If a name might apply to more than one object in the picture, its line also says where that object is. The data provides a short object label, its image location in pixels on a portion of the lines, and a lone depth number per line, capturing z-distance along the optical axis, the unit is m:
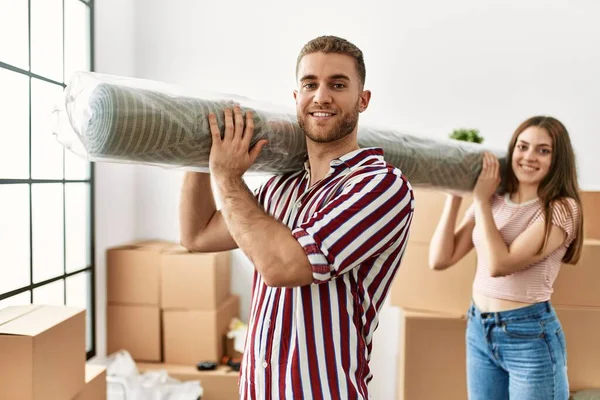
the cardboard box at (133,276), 2.96
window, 2.18
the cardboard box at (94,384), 1.85
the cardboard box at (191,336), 2.92
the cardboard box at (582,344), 2.19
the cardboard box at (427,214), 2.37
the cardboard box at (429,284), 2.33
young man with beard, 1.02
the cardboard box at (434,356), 2.29
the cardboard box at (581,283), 2.16
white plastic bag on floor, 2.57
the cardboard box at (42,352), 1.51
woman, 1.71
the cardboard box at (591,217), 2.28
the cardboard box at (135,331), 2.97
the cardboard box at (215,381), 2.79
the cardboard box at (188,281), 2.92
